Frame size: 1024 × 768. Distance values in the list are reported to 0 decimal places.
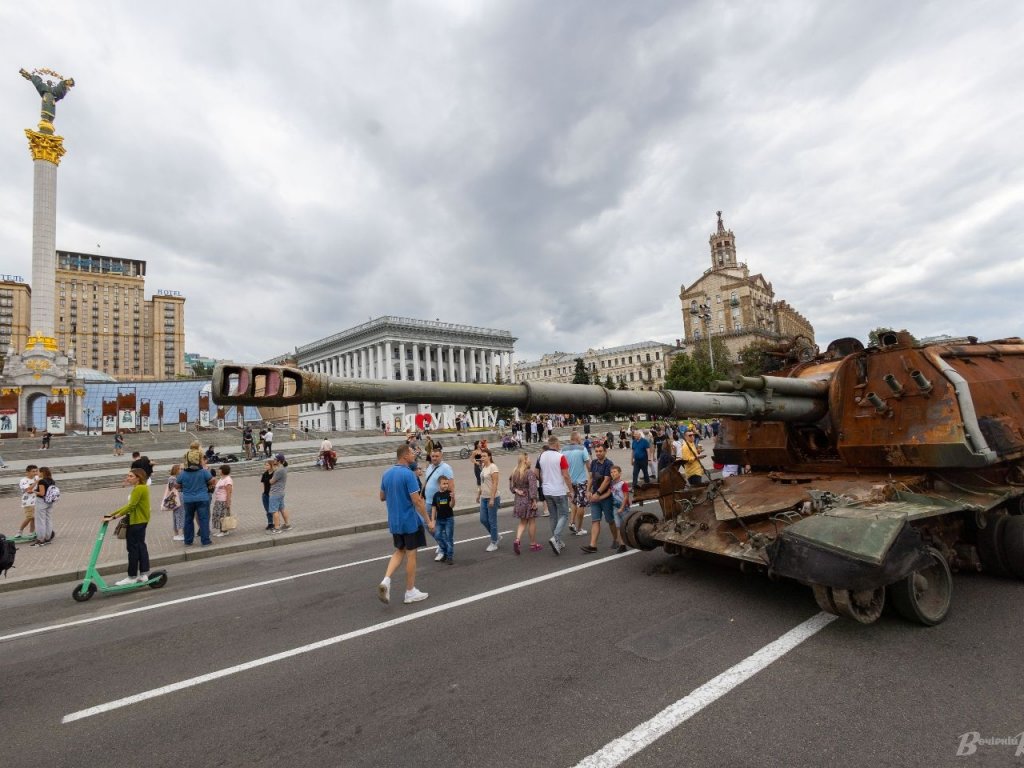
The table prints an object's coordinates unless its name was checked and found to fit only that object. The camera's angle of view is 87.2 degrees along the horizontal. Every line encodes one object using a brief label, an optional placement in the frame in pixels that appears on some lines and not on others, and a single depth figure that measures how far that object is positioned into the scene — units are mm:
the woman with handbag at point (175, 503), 10203
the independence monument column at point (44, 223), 44469
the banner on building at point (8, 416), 39562
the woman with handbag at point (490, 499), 8383
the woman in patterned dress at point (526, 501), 8281
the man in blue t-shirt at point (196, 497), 9250
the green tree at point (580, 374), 69250
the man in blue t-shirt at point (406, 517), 5836
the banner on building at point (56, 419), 39094
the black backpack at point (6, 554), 4723
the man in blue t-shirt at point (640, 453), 14891
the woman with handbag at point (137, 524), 6984
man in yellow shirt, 10773
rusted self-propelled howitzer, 4062
